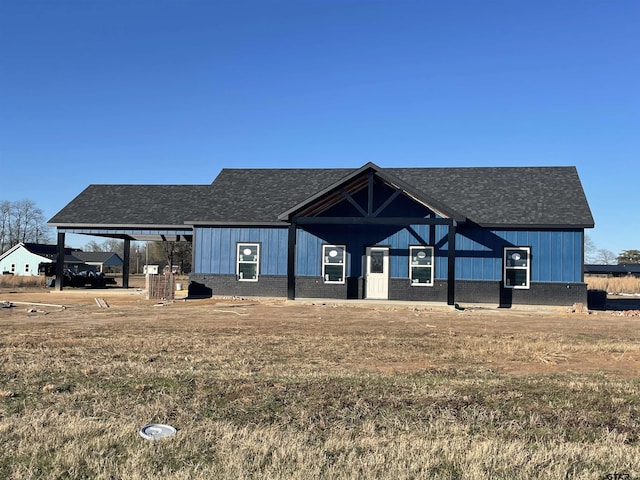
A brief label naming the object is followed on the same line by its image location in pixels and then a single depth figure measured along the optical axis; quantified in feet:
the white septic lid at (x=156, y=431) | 16.42
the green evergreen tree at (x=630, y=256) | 296.92
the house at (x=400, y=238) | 70.85
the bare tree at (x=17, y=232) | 344.28
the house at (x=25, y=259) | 256.32
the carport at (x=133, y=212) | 85.40
